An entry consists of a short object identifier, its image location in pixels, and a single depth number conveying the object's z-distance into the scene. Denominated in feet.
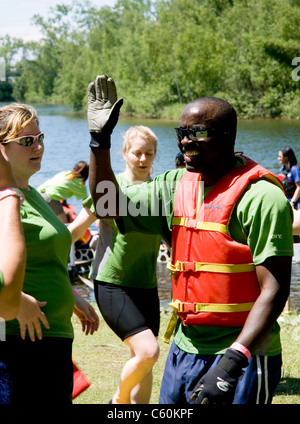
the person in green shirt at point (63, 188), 29.35
